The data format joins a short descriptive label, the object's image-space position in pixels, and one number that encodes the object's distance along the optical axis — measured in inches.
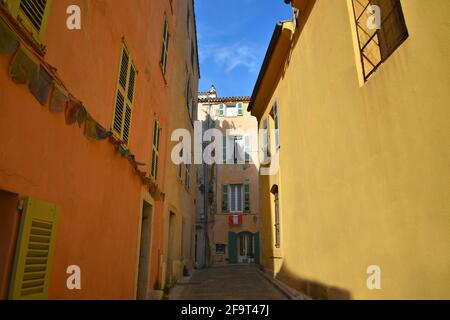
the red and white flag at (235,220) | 780.6
